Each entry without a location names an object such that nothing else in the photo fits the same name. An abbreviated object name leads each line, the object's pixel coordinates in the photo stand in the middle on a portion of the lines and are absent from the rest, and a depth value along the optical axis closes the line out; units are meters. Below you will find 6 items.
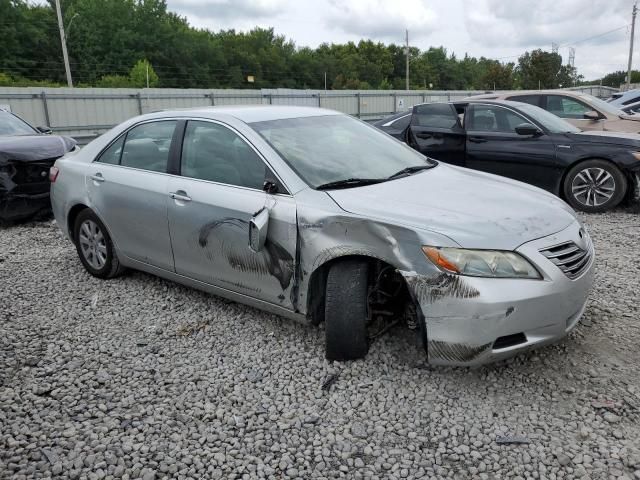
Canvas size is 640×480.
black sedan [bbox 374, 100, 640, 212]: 6.99
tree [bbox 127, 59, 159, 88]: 54.95
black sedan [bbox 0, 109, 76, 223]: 6.95
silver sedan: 2.84
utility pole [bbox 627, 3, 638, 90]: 54.97
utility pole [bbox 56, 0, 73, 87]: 36.59
